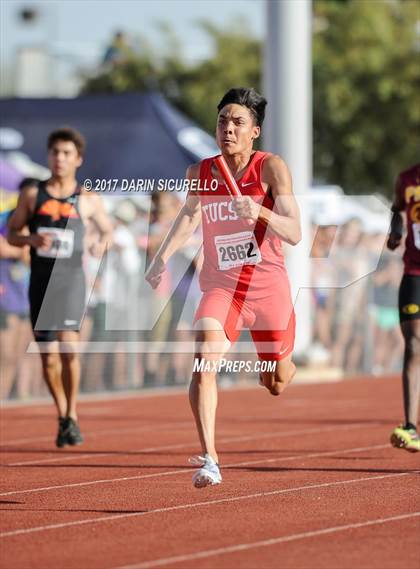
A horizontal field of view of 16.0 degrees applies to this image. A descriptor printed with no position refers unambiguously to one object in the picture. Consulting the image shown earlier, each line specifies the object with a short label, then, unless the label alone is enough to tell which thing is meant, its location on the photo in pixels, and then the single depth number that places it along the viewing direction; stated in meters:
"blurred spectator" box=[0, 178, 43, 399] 15.70
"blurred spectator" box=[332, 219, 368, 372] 19.77
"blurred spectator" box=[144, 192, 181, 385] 15.70
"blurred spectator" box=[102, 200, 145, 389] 16.56
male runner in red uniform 7.96
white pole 19.88
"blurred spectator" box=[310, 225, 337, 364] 19.86
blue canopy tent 19.09
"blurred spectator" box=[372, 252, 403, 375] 20.97
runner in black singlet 11.20
